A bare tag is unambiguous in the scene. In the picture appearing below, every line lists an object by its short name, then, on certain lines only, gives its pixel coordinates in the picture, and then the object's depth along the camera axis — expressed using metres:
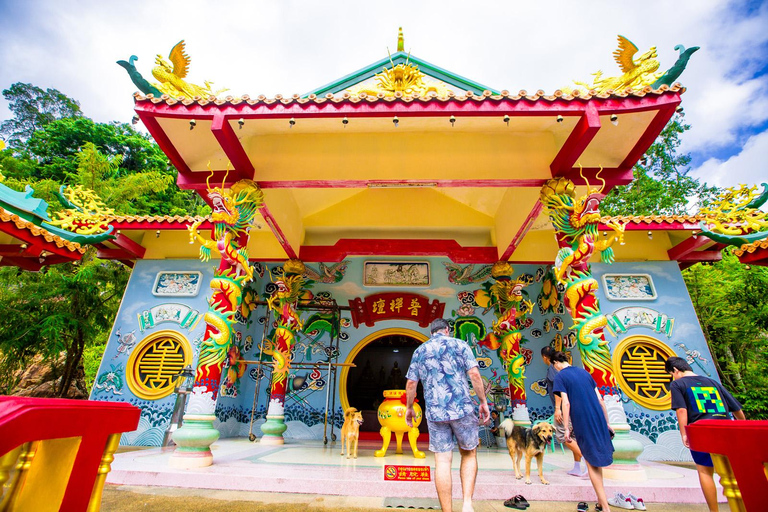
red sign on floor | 2.80
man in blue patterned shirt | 2.47
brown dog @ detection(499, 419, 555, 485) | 3.38
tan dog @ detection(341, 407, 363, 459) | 4.75
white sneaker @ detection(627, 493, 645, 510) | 2.84
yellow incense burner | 4.70
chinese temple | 4.09
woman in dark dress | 2.69
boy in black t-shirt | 2.58
